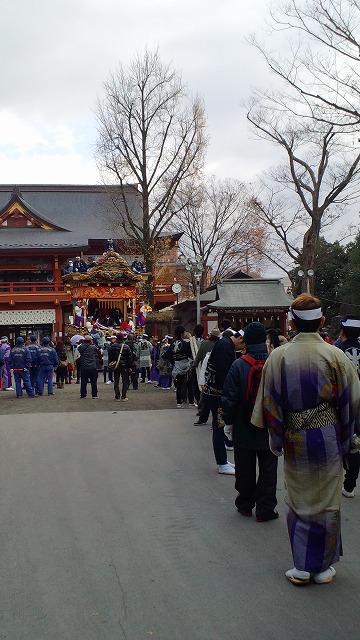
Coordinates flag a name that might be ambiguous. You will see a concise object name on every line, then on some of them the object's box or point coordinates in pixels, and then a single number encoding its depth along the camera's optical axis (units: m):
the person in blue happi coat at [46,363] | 17.12
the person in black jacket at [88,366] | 16.02
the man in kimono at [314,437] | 4.24
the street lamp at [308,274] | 24.61
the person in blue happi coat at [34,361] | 17.12
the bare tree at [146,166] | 31.38
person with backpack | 5.82
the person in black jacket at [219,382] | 7.48
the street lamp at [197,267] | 22.47
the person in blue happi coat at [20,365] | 16.53
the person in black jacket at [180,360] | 13.59
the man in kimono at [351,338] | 7.35
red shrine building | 38.09
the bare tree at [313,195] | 26.25
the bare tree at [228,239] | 35.16
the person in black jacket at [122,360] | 15.48
